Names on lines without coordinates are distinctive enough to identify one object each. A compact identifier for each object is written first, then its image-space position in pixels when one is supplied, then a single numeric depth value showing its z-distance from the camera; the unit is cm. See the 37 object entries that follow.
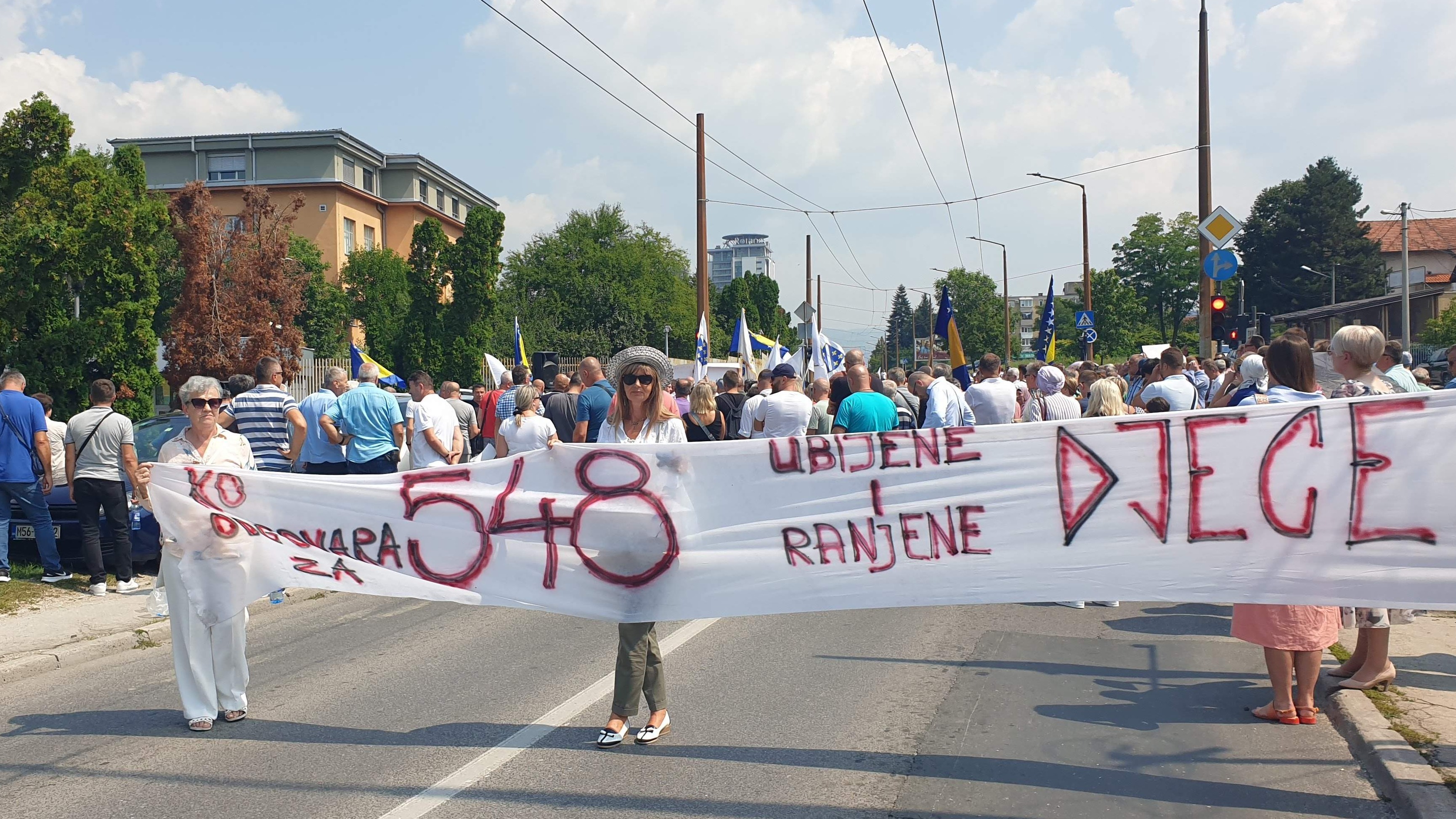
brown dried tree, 3591
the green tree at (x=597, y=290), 6356
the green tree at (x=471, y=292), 4444
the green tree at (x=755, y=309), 10019
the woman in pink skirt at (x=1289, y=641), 552
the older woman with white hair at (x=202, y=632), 577
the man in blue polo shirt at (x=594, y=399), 1095
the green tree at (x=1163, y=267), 7169
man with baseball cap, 1083
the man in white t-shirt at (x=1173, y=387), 1042
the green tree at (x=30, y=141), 1320
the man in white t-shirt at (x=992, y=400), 1147
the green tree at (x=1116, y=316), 5628
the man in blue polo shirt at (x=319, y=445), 1011
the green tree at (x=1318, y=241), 7488
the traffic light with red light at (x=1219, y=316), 1808
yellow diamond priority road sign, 1720
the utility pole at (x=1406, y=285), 4197
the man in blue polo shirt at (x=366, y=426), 990
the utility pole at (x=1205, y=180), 1850
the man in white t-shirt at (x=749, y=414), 1234
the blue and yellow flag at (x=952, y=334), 1970
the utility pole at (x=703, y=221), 2480
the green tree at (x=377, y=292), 5875
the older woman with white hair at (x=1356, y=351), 602
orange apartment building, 6500
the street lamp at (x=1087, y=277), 3688
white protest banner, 496
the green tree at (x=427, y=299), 4481
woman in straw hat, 538
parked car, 1006
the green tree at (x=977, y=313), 8288
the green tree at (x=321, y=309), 5206
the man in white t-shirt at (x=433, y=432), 1089
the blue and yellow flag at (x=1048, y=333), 3366
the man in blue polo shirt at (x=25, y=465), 950
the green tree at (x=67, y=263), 1295
